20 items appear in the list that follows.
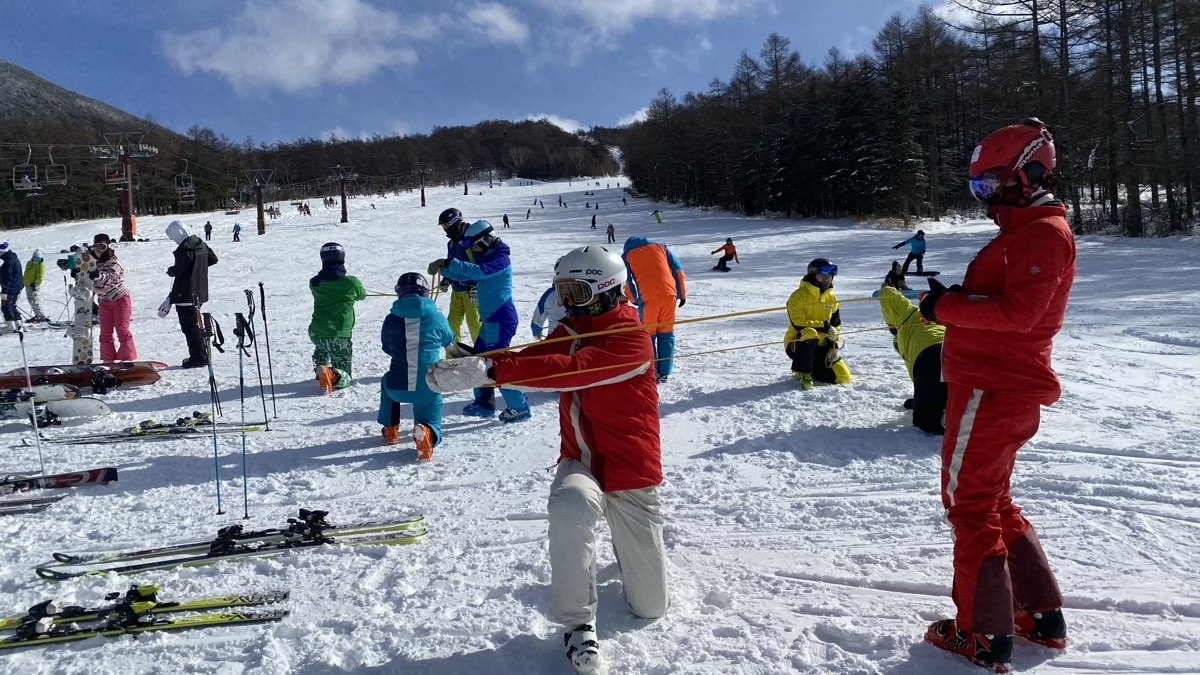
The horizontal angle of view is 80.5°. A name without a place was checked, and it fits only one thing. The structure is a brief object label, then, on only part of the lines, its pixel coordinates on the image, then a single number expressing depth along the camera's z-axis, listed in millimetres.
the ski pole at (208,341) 5040
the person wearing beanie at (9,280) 15344
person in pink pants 9734
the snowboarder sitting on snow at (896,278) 7789
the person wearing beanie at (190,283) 9945
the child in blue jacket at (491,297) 7105
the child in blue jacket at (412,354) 6184
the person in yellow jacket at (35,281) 15698
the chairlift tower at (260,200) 44138
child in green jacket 8711
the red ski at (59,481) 5422
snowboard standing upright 10164
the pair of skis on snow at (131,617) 3352
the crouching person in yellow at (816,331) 7445
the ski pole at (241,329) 6510
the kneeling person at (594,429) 2959
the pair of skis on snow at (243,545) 4102
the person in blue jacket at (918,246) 18519
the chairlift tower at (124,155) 44156
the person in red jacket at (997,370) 2676
